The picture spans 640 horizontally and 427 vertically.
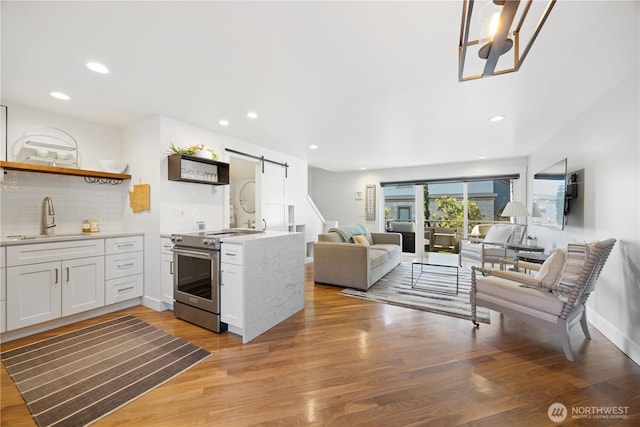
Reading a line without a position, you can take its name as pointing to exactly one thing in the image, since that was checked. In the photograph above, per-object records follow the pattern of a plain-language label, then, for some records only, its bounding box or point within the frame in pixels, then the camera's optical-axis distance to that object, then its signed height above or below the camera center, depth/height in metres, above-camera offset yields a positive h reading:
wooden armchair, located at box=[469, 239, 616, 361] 1.97 -0.67
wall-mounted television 3.12 +0.23
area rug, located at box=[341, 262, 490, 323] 3.04 -1.14
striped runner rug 1.55 -1.17
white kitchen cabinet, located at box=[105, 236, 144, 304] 2.87 -0.66
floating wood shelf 2.50 +0.44
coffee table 3.86 -0.81
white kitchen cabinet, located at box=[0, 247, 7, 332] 2.19 -0.70
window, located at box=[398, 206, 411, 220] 6.86 +0.01
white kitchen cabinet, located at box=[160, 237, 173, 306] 2.92 -0.67
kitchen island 2.30 -0.68
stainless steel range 2.44 -0.68
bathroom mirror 5.73 +0.34
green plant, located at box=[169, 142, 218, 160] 3.10 +0.77
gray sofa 3.77 -0.78
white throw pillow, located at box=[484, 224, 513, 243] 4.79 -0.40
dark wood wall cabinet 2.99 +0.54
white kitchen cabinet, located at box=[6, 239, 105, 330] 2.27 -0.67
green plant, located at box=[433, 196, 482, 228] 6.04 -0.01
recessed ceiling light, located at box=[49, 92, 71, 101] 2.52 +1.17
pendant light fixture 0.92 +0.73
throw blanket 4.60 -0.36
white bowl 3.11 +0.56
